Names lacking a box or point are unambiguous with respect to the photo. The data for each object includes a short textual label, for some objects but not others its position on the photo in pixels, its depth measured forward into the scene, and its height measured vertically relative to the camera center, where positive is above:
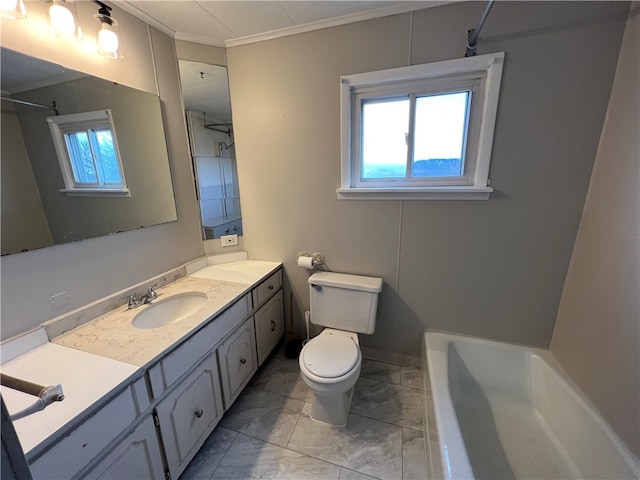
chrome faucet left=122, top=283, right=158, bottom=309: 1.50 -0.67
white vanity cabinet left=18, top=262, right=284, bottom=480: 0.86 -0.93
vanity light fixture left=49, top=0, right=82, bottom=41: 1.13 +0.66
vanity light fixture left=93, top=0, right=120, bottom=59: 1.28 +0.69
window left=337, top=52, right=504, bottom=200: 1.52 +0.26
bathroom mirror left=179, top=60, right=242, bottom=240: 1.88 +0.24
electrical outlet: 2.17 -0.50
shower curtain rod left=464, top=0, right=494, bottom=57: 1.32 +0.66
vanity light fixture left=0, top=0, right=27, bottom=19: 1.00 +0.63
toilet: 1.48 -1.04
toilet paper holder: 2.01 -0.60
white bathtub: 1.14 -1.25
